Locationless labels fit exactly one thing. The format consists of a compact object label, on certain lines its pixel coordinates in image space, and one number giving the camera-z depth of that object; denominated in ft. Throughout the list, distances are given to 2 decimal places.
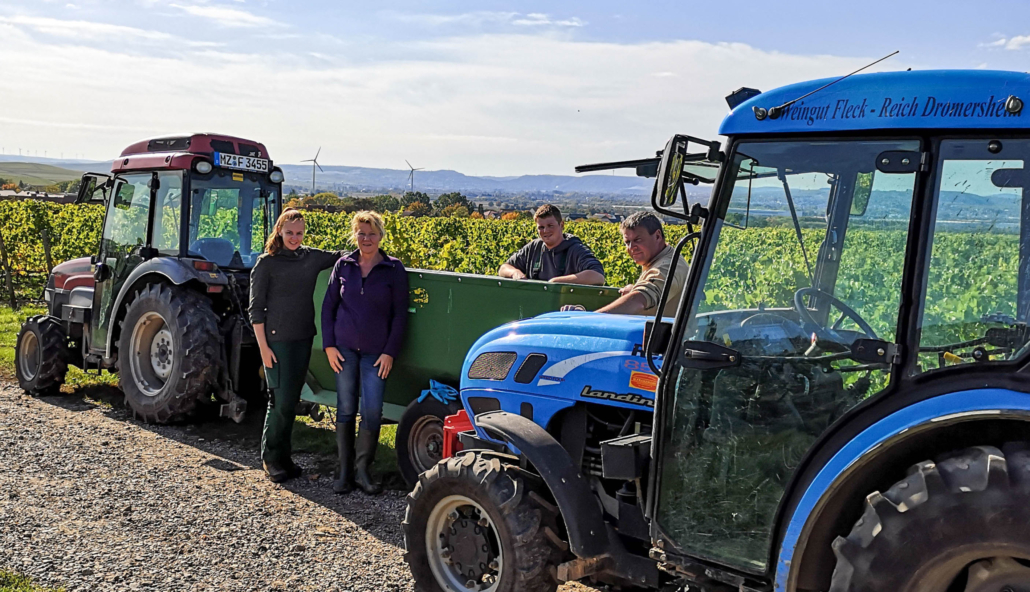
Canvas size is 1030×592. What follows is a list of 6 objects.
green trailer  17.61
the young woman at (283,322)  19.98
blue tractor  8.12
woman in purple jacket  18.86
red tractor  24.00
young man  20.12
